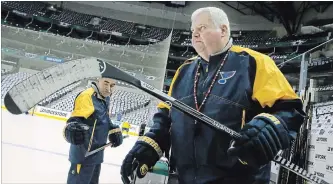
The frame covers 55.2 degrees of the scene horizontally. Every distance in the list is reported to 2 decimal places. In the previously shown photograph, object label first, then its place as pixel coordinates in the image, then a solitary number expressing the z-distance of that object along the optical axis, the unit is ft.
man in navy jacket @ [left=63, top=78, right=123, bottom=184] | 5.84
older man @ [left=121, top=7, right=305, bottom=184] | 2.34
